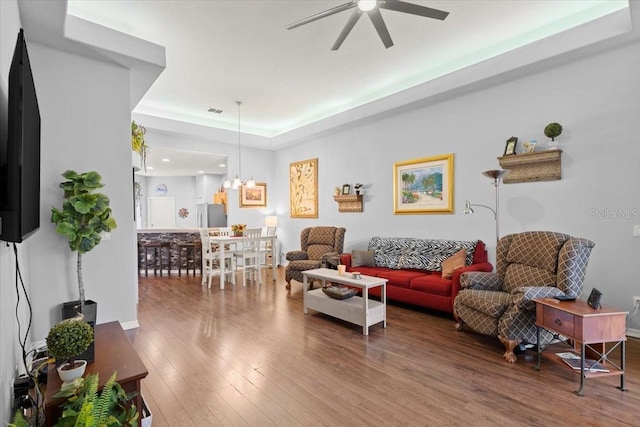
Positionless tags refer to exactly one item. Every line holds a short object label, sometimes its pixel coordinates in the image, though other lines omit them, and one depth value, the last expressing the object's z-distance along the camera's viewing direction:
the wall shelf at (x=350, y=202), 6.10
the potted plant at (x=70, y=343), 1.57
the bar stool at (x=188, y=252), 6.60
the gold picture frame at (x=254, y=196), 7.68
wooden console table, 1.50
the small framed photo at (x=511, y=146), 4.04
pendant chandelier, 6.33
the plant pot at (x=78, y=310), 3.00
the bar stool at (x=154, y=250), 6.61
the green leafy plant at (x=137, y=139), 3.87
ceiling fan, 2.57
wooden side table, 2.25
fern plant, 1.32
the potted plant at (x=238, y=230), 6.03
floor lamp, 3.75
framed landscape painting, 4.82
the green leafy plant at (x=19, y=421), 1.18
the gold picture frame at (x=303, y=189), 7.14
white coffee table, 3.48
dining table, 5.51
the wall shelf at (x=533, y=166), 3.73
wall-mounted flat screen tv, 1.24
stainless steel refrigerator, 10.01
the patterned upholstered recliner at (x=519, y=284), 2.77
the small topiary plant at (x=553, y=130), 3.65
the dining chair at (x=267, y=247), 7.36
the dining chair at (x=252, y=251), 5.74
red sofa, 3.88
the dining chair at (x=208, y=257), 5.56
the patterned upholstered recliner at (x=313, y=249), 5.40
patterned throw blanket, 4.44
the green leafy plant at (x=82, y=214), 2.95
